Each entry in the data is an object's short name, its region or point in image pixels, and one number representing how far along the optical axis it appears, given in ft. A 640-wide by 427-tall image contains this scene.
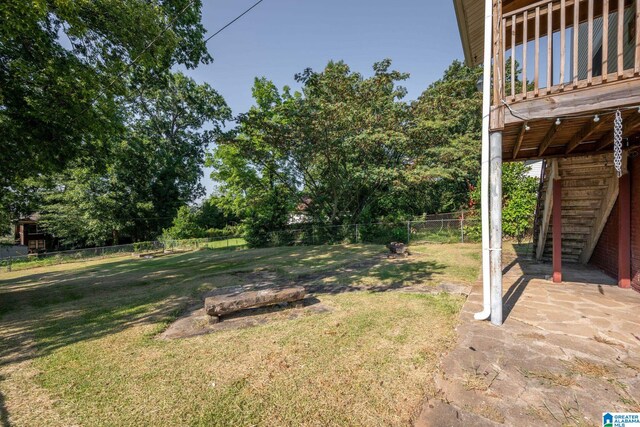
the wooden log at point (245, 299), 13.97
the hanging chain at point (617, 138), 9.77
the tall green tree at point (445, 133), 46.60
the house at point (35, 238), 93.50
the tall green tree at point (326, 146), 46.83
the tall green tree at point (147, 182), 74.79
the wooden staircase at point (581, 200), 18.42
